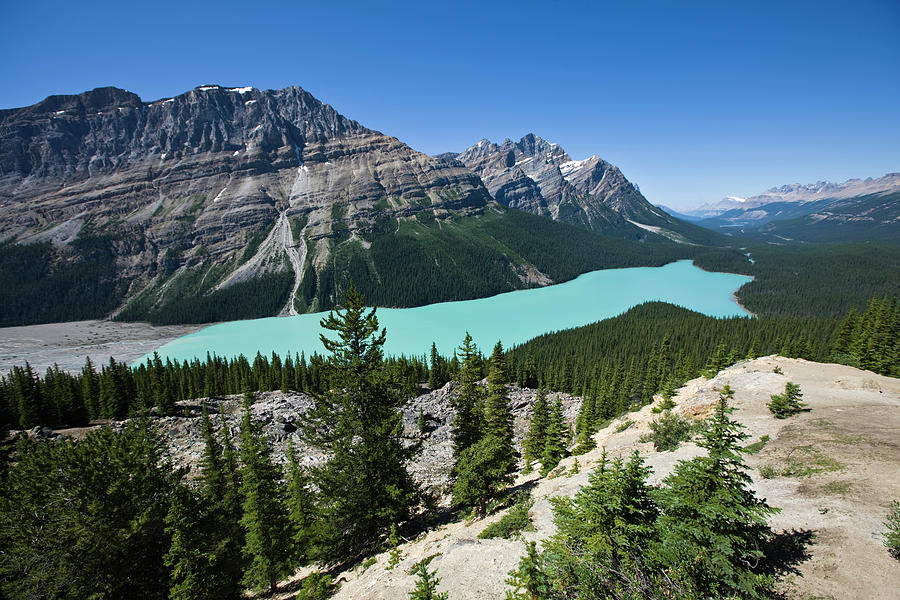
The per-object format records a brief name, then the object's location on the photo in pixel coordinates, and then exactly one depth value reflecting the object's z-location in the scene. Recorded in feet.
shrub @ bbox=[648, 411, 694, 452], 71.05
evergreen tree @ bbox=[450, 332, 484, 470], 86.22
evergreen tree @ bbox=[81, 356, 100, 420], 175.11
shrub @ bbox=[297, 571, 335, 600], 49.65
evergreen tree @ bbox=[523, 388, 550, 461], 111.14
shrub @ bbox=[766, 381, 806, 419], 68.64
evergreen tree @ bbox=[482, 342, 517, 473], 88.17
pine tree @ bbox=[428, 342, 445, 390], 242.17
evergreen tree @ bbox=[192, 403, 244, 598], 65.98
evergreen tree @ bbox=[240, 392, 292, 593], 63.52
